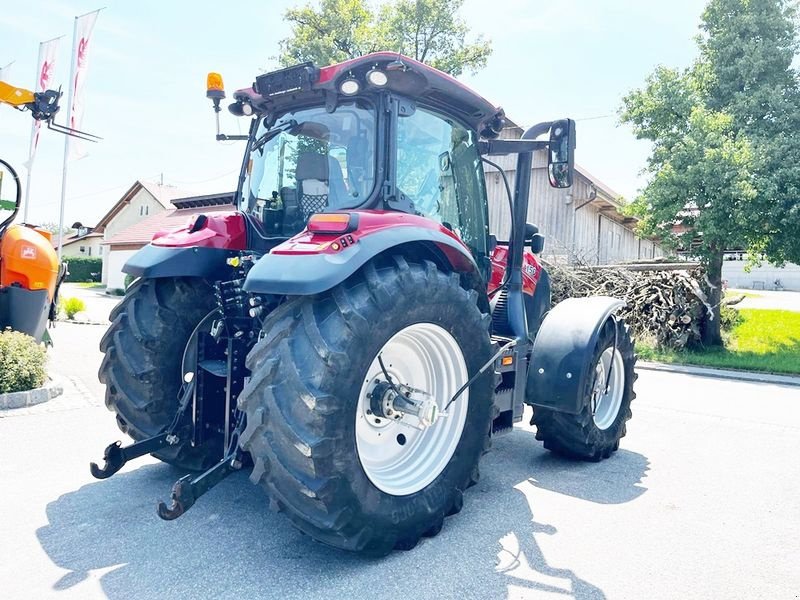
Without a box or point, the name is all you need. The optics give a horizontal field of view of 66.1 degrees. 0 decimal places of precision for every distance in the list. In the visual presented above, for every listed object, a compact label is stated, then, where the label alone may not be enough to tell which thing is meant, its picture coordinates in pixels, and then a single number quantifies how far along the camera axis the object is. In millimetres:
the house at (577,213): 17938
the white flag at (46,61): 13516
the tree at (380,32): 21391
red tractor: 2555
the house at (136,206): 39719
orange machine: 6559
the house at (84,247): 53406
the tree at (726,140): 10859
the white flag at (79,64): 13492
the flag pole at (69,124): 13602
